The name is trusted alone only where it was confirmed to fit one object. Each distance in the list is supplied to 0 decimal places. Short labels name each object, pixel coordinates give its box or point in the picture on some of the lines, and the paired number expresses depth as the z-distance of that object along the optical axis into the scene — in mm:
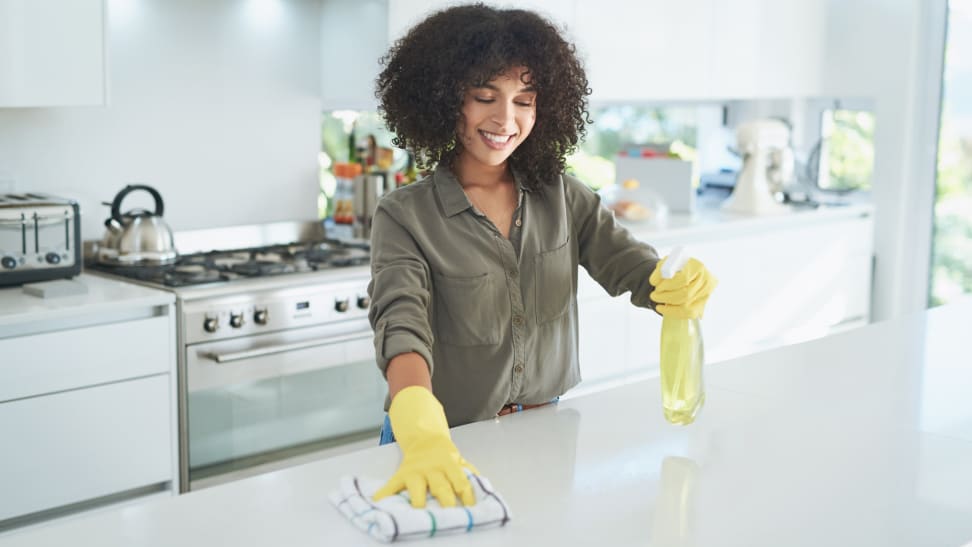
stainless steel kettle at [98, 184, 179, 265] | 2996
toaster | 2635
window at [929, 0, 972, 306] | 4504
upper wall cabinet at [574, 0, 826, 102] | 3863
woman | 1765
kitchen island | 1277
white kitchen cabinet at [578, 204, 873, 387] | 3686
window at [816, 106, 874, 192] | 4734
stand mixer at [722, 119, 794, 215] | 4316
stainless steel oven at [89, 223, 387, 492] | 2744
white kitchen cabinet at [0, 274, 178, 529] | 2410
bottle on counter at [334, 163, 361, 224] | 3695
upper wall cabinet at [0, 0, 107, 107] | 2639
